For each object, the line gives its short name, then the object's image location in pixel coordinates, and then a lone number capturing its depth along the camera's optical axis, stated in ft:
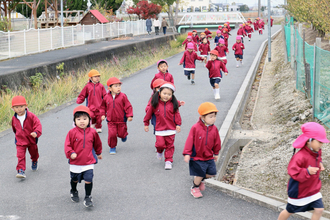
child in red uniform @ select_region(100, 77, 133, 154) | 25.57
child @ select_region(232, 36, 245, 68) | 65.40
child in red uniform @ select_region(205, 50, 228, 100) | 42.24
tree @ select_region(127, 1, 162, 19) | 158.51
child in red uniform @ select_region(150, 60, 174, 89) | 31.64
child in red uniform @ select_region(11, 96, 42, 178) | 21.53
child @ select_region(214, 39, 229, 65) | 57.85
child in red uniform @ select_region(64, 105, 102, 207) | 17.94
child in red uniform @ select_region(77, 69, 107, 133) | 29.53
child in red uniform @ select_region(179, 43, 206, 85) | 50.63
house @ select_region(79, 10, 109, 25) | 118.32
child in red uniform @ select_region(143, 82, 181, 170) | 23.04
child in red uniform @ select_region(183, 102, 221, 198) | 18.49
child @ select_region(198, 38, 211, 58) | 66.33
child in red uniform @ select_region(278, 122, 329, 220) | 14.02
